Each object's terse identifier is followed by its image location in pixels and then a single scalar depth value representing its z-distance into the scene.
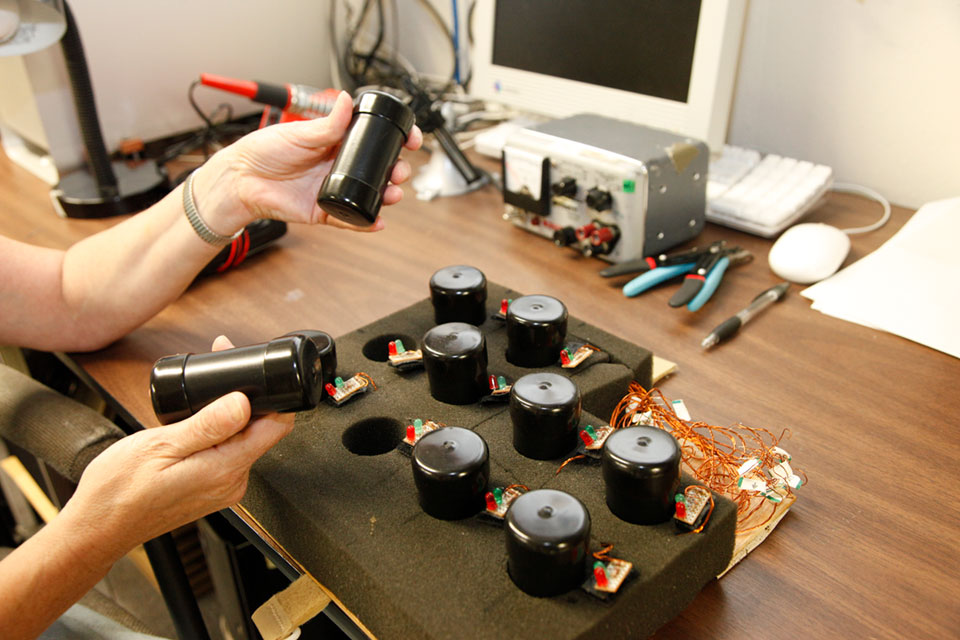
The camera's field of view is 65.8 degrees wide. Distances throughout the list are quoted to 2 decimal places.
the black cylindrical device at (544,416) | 0.62
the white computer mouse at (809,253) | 1.00
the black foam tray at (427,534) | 0.52
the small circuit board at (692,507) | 0.57
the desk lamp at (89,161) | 1.04
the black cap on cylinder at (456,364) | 0.69
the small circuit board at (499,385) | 0.72
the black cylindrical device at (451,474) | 0.57
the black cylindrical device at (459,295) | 0.82
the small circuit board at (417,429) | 0.67
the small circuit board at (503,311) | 0.85
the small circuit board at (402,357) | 0.77
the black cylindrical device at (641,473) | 0.55
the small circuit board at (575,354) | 0.76
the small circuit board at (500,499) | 0.59
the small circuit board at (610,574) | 0.52
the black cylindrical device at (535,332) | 0.74
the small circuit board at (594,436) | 0.65
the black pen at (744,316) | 0.90
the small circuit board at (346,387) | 0.73
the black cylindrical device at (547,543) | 0.50
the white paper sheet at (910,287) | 0.90
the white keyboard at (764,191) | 1.12
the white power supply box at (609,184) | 1.02
